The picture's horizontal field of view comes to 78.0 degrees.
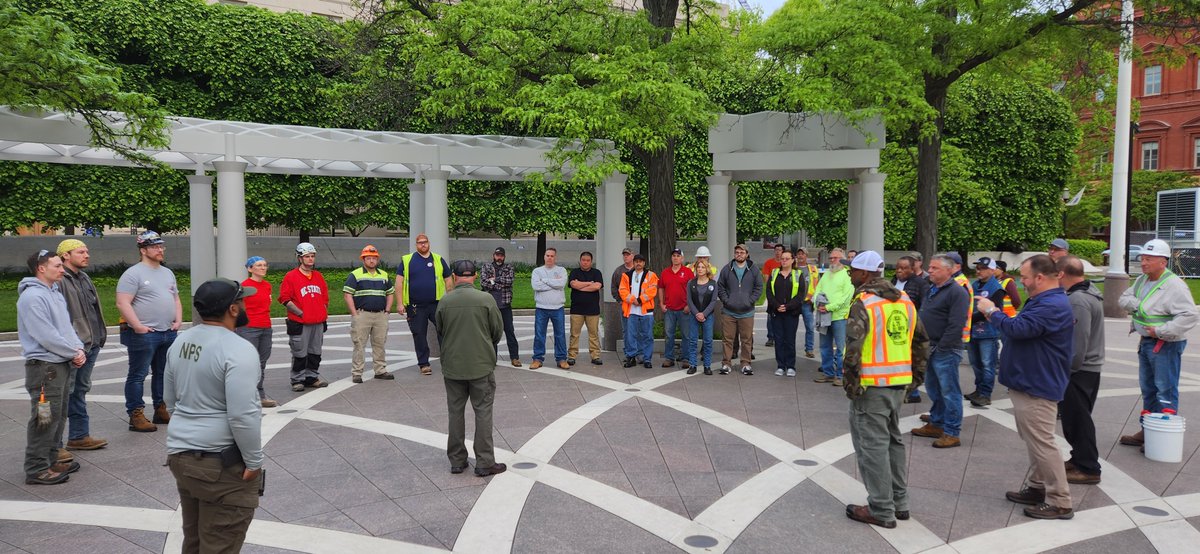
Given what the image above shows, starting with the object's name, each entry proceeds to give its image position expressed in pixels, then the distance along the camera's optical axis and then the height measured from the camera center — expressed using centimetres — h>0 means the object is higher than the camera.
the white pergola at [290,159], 1435 +154
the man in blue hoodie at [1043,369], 534 -99
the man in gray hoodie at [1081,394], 610 -133
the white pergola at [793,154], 1347 +144
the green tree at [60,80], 1027 +222
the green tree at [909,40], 1217 +333
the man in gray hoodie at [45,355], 596 -99
